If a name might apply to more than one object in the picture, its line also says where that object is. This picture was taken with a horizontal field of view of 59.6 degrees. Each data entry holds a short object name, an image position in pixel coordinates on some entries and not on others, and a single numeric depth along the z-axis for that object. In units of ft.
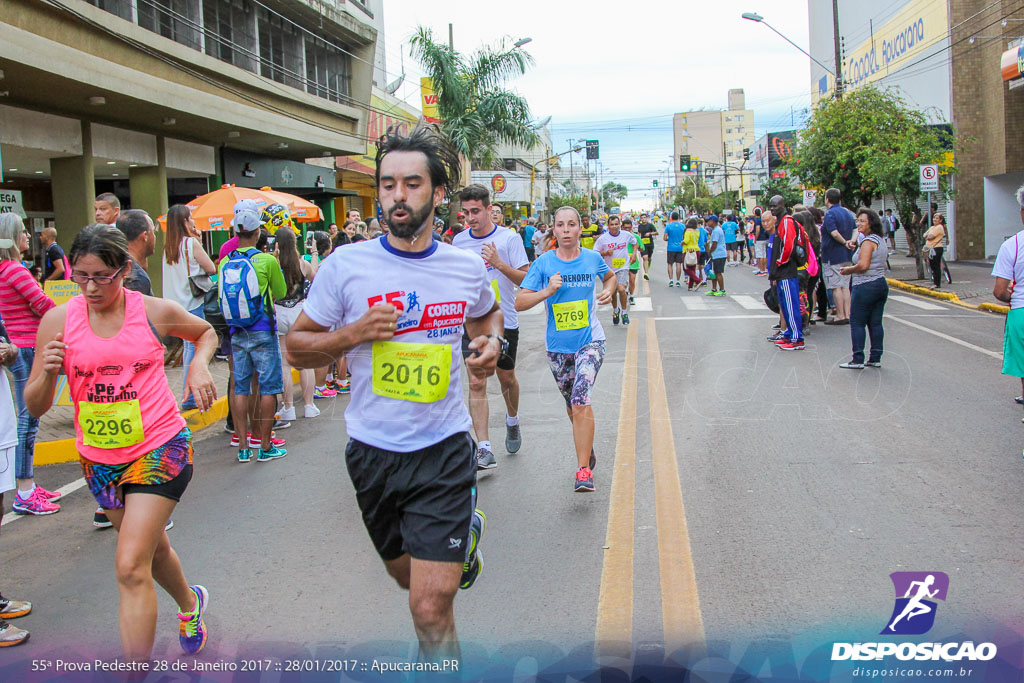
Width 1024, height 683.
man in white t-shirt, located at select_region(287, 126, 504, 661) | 10.20
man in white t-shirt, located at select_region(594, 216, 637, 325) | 50.42
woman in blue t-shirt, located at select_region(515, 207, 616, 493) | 20.08
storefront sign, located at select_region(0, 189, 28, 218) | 40.43
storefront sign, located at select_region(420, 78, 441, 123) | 130.41
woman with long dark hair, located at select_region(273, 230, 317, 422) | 26.91
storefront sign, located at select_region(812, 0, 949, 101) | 95.45
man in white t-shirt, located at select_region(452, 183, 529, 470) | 22.12
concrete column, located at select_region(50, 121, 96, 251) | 53.21
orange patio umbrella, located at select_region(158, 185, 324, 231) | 40.34
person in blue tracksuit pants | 40.14
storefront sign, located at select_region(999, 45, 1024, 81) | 74.69
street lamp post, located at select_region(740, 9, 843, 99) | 88.43
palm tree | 97.91
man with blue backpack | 23.95
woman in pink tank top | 11.78
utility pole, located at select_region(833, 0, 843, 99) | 88.12
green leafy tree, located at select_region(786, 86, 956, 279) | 70.54
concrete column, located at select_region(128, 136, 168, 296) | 61.98
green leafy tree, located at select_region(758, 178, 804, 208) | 123.85
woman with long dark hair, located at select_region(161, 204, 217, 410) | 26.68
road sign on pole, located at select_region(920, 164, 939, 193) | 65.62
